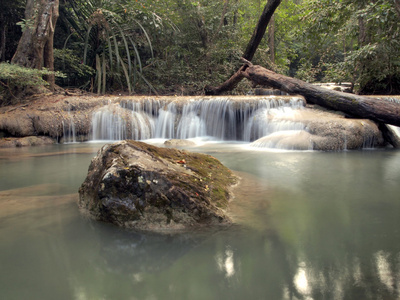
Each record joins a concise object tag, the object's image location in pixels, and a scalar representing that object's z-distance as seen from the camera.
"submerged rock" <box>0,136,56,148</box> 8.67
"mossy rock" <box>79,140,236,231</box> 2.67
